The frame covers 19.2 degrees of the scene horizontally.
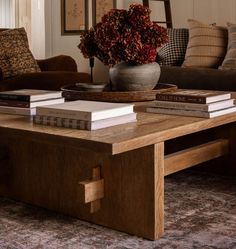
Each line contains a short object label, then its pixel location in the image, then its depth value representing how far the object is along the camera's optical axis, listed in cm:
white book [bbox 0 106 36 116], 268
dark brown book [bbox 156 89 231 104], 270
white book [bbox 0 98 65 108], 271
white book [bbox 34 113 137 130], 230
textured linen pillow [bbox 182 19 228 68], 573
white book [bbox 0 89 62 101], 273
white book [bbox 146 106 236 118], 263
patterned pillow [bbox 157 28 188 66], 600
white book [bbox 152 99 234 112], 265
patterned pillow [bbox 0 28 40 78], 529
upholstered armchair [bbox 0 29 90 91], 479
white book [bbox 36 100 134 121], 232
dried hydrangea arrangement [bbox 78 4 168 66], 314
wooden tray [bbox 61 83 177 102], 308
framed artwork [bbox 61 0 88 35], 808
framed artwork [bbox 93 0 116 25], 820
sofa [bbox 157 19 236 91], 501
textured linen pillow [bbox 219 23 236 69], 539
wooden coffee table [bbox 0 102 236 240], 223
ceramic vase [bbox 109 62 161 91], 322
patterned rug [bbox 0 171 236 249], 233
